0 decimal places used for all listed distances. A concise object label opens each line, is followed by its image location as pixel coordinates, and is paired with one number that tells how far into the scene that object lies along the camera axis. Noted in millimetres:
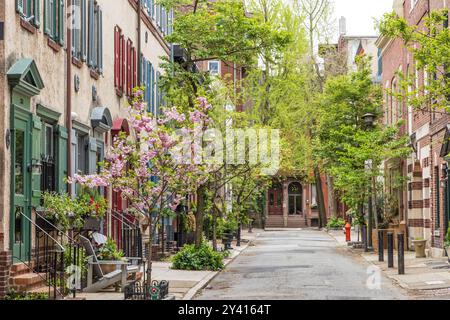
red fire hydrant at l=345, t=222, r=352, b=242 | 43156
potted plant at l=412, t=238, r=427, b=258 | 28844
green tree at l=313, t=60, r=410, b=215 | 34344
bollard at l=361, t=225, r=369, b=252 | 33969
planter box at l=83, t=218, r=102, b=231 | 18781
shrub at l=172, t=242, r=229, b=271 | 24359
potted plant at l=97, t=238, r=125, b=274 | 18958
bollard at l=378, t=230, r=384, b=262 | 27978
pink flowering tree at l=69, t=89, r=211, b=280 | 15578
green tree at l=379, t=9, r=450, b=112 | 17094
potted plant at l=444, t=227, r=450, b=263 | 22891
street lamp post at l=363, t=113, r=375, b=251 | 33547
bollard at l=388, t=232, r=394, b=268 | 24372
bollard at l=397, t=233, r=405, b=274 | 22531
